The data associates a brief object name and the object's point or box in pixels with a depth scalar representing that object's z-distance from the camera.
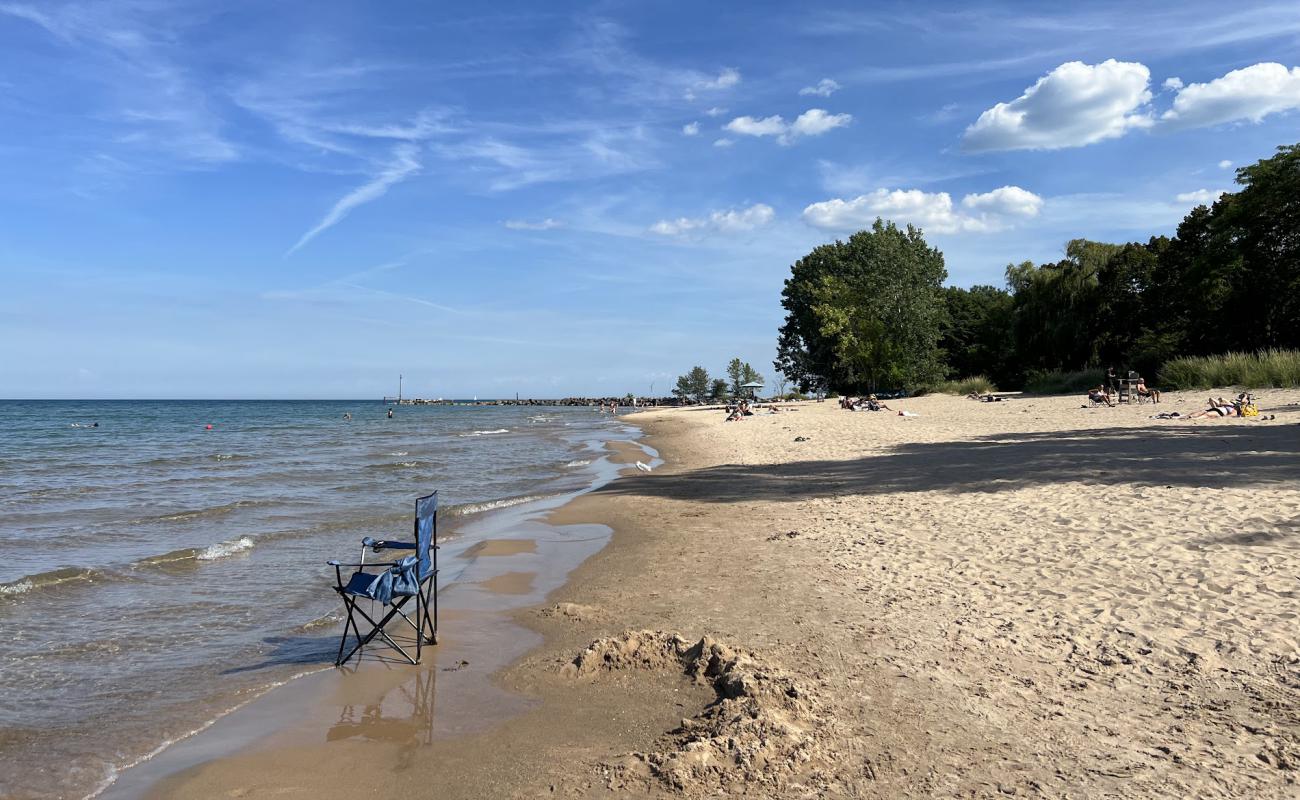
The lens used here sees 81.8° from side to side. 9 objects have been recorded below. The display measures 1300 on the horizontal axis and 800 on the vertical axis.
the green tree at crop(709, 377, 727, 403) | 110.00
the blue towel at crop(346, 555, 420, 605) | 5.34
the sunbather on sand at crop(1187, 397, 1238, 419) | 19.59
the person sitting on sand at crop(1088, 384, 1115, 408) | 27.38
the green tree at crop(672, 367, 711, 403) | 120.31
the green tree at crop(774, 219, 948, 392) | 53.47
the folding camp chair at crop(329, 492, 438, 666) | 5.39
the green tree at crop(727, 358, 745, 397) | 105.73
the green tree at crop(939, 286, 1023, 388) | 57.72
